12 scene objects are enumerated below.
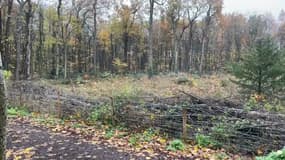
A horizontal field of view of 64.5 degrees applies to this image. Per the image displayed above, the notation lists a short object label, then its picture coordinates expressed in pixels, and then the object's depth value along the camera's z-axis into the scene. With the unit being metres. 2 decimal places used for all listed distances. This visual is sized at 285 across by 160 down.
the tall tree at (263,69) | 9.74
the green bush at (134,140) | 5.37
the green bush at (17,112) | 8.38
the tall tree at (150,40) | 20.79
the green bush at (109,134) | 5.84
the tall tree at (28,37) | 16.16
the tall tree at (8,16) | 16.01
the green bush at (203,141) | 5.55
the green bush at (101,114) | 6.83
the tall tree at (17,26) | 15.50
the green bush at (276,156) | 3.79
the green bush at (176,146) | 5.16
